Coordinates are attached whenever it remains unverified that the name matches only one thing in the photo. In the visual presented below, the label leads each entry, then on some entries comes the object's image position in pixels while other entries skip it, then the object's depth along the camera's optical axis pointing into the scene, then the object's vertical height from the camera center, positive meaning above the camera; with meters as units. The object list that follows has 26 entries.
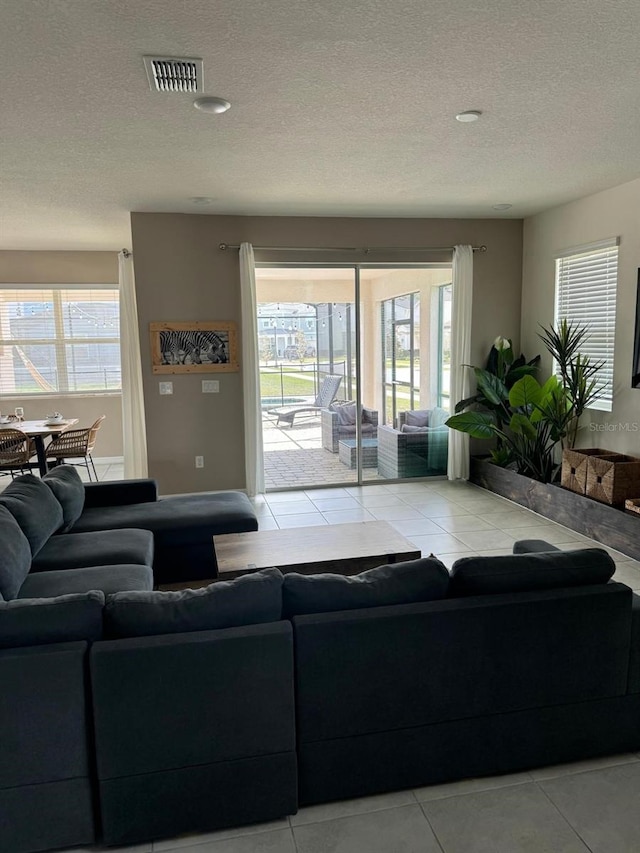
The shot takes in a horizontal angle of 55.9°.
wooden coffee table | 3.18 -1.12
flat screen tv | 4.77 -0.14
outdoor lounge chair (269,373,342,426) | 6.36 -0.57
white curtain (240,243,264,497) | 5.89 -0.29
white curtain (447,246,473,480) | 6.30 +0.15
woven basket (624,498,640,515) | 4.30 -1.15
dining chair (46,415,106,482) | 6.27 -0.98
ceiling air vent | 2.62 +1.24
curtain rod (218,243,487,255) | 5.96 +1.00
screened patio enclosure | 6.22 -0.16
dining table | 6.05 -0.79
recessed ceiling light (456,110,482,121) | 3.28 +1.26
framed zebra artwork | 5.86 +0.03
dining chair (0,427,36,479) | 5.96 -0.98
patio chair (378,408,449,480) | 6.68 -1.11
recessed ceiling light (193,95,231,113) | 3.02 +1.23
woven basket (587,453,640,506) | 4.50 -1.01
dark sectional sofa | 1.75 -1.06
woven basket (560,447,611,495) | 4.91 -1.03
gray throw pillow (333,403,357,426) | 6.52 -0.71
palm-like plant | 5.28 -0.21
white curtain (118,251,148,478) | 6.39 -0.31
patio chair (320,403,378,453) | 6.53 -0.82
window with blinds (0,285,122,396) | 7.79 +0.15
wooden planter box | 4.32 -1.34
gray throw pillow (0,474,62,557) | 3.08 -0.82
